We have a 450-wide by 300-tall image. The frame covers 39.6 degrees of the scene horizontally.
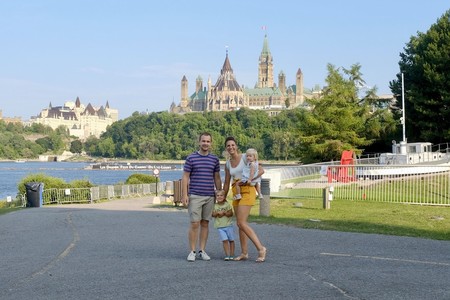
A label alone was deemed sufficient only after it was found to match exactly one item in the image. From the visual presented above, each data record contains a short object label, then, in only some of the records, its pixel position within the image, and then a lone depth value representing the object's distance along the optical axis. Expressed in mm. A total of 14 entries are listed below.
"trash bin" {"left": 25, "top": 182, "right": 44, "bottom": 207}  33250
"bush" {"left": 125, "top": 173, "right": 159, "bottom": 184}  46806
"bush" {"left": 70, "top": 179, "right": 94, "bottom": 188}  39450
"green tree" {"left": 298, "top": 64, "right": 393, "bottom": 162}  48500
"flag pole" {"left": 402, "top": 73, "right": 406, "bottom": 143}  46638
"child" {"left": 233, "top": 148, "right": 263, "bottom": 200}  9688
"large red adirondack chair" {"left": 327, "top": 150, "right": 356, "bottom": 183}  24406
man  9734
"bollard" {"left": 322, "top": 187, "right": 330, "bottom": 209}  19777
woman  9734
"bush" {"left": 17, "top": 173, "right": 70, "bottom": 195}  38616
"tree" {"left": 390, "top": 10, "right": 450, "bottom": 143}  49312
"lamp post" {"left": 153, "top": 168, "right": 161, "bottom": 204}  28544
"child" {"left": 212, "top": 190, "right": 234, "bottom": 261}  9859
